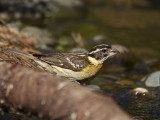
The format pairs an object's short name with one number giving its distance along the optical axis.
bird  8.68
